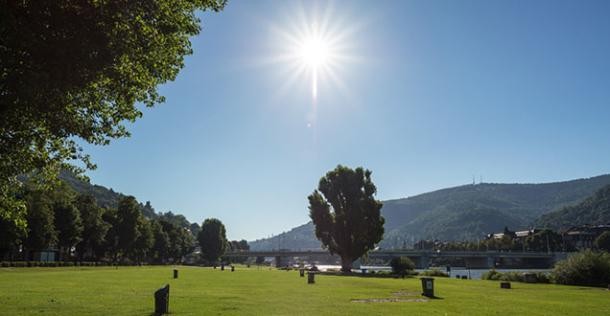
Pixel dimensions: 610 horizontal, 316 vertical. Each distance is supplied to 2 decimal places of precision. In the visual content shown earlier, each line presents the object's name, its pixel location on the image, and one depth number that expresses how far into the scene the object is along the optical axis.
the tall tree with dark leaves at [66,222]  91.88
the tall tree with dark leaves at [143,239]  125.00
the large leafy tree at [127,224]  116.50
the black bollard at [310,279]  49.16
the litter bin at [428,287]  34.03
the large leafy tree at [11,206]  20.30
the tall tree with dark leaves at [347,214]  95.00
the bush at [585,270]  58.38
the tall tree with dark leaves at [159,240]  146.32
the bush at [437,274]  93.69
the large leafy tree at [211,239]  176.75
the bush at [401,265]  99.00
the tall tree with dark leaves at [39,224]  80.69
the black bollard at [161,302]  20.17
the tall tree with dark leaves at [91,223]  103.12
